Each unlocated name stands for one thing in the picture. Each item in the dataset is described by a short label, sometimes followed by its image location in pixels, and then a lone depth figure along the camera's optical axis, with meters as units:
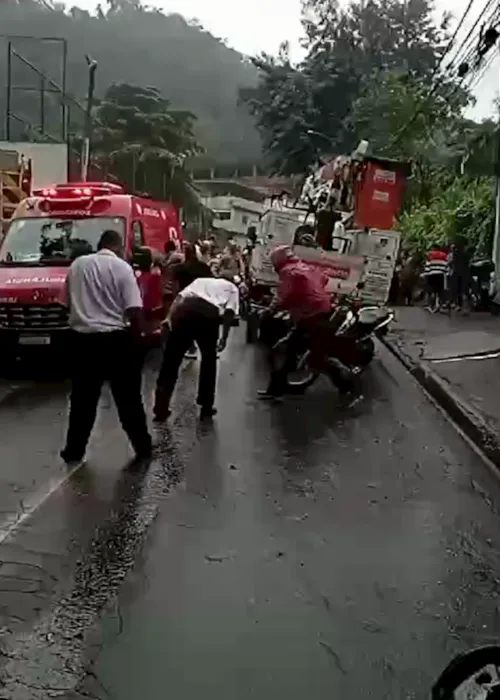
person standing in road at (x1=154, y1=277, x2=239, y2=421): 11.82
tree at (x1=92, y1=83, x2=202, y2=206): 54.28
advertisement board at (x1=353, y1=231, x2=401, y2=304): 18.59
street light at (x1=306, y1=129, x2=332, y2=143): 49.84
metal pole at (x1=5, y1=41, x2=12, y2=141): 32.02
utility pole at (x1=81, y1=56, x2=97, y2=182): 33.55
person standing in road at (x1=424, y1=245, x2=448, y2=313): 28.91
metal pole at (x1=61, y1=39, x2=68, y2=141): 35.30
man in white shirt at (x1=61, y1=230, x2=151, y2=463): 9.64
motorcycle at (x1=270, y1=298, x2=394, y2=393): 14.39
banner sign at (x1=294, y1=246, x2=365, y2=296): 17.61
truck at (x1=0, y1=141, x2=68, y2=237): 26.10
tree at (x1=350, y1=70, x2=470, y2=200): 37.44
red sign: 20.97
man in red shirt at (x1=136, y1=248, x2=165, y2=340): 16.48
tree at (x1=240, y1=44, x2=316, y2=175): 51.75
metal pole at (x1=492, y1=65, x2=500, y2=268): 28.53
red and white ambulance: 15.34
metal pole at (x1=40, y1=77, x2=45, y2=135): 34.96
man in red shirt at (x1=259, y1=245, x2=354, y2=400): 13.62
